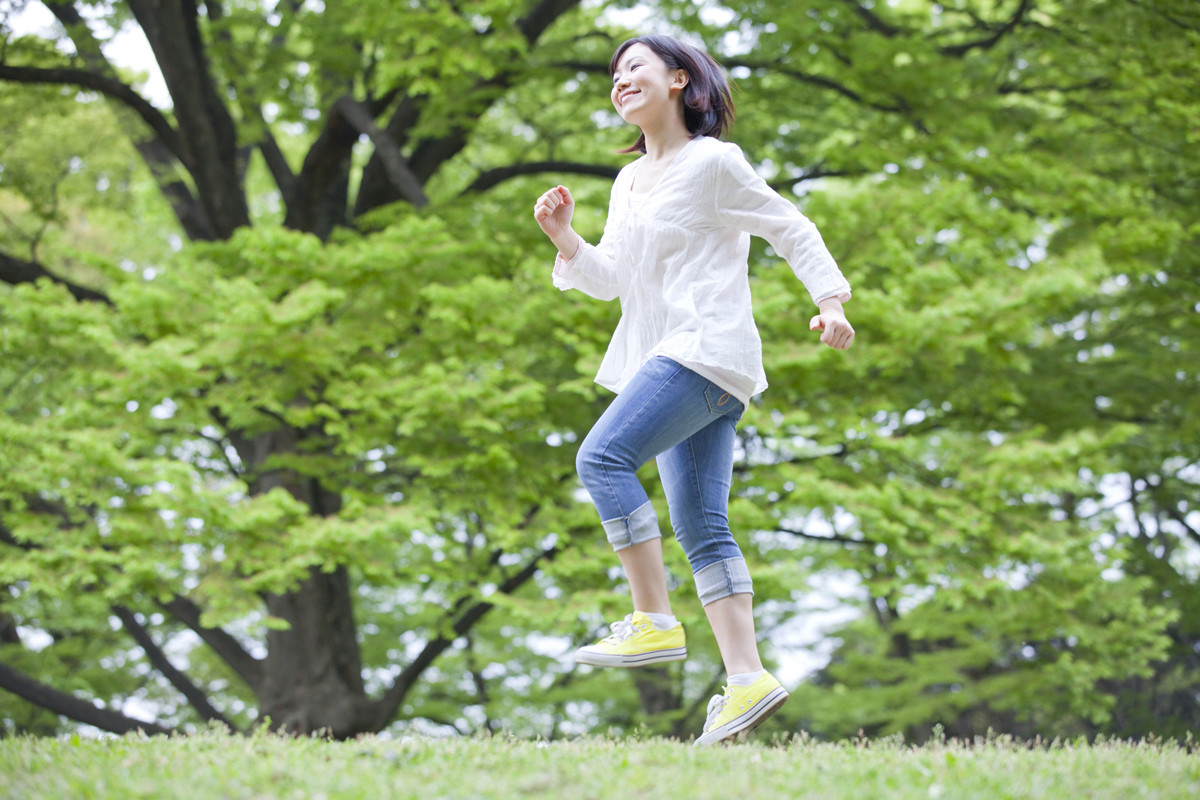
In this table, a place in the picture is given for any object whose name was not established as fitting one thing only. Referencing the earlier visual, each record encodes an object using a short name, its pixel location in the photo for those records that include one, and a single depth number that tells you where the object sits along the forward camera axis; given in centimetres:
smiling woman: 294
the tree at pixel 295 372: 754
